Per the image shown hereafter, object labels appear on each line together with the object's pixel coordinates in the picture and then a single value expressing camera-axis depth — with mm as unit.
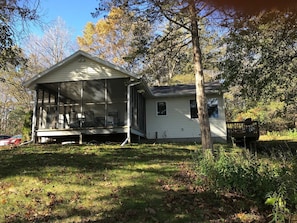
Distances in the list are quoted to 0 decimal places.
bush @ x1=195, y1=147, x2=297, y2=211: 3526
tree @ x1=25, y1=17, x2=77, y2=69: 23373
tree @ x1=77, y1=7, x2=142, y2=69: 21472
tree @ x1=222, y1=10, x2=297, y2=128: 8467
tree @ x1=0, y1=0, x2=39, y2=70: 6060
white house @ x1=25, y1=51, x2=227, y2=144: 11161
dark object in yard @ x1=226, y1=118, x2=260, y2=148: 13250
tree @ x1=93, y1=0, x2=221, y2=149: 7354
